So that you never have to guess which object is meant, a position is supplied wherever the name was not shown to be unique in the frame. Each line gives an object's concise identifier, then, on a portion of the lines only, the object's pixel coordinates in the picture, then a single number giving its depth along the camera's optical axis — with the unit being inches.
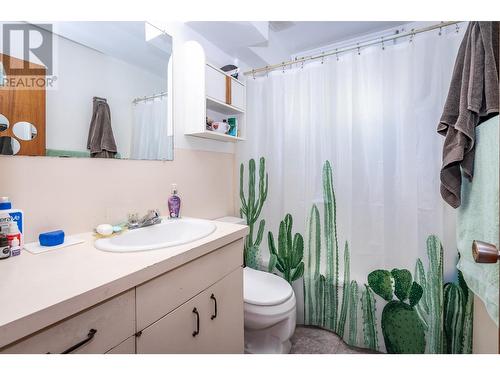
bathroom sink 32.6
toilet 51.2
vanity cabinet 21.2
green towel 29.0
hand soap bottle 53.6
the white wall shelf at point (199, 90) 56.6
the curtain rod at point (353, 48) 50.3
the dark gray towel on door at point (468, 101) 33.0
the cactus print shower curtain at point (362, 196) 51.2
